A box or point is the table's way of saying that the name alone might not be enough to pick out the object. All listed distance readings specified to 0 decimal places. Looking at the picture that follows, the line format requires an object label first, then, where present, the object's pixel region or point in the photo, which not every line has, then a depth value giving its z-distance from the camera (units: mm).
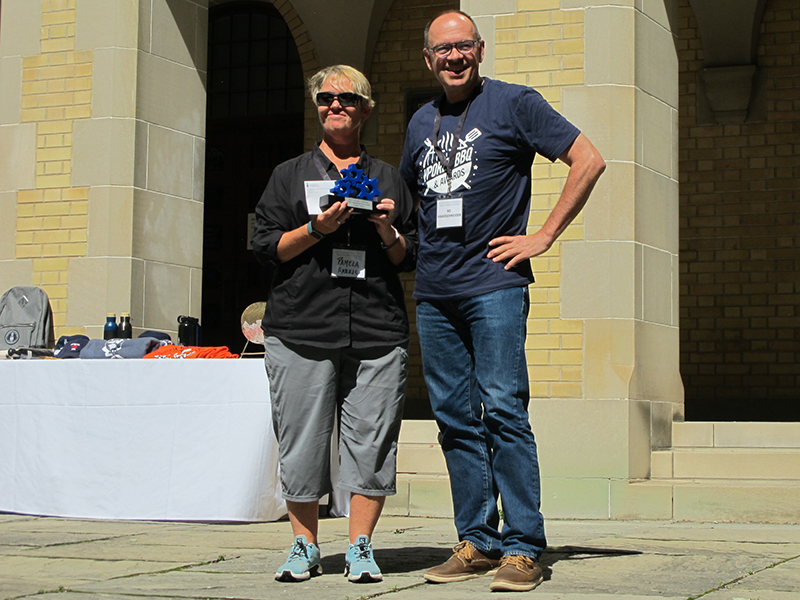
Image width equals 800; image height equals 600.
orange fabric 5930
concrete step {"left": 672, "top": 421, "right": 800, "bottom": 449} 6602
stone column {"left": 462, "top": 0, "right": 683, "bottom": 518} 6246
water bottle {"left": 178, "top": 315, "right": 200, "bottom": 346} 6988
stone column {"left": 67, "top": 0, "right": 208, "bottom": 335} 7508
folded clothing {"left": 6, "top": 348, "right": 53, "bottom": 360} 6457
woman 3688
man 3561
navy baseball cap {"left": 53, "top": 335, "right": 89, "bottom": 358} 6258
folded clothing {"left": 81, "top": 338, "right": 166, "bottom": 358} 6031
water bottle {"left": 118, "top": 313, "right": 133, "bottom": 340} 7031
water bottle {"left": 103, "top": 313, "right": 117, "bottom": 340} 6996
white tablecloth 5617
